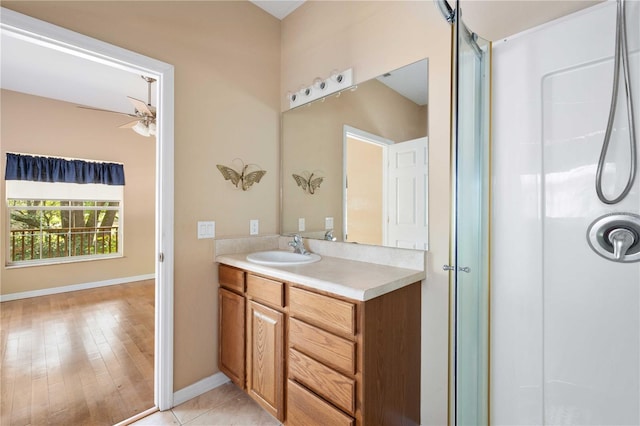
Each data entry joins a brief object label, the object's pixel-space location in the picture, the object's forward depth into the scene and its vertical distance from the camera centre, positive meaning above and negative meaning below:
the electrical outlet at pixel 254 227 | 2.22 -0.12
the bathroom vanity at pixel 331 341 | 1.20 -0.61
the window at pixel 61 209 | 4.07 +0.02
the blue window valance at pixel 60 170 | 3.95 +0.59
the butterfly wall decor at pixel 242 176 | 2.07 +0.25
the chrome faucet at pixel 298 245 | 2.03 -0.24
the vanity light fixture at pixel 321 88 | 1.89 +0.85
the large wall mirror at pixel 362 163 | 1.58 +0.30
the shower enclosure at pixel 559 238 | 1.10 -0.12
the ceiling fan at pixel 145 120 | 2.78 +0.92
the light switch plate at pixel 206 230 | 1.95 -0.13
